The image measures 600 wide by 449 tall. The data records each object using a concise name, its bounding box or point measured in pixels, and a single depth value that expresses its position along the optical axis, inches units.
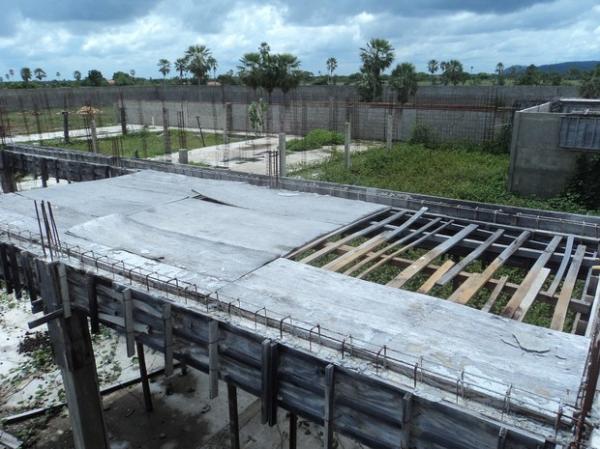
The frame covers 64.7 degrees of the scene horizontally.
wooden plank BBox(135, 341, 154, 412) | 442.0
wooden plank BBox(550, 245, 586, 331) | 260.9
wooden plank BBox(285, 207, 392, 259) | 359.1
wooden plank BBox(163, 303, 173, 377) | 288.5
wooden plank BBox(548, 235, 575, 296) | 301.8
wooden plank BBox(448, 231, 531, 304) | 291.6
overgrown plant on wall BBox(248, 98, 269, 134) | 1766.7
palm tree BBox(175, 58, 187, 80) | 3448.8
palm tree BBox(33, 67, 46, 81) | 4315.5
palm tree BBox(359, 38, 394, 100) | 1822.1
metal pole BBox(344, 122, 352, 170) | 1113.4
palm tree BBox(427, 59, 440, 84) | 4222.4
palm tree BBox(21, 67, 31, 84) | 3773.4
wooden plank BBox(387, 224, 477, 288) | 310.6
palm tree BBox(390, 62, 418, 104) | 1796.3
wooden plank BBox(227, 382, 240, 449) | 341.4
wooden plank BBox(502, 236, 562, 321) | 270.8
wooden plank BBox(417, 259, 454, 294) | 301.3
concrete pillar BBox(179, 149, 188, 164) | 1090.6
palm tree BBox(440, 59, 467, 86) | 2759.6
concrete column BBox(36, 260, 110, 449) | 369.1
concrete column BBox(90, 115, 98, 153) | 1203.2
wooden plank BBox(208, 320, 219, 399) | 266.2
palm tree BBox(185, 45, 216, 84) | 2748.5
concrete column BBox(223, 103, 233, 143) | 1869.8
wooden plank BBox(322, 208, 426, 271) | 340.5
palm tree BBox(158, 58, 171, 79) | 3917.3
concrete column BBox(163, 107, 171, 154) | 1375.5
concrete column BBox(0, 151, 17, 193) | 844.0
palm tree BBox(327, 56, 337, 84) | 3688.5
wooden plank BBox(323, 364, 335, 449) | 222.2
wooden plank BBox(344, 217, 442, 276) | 338.9
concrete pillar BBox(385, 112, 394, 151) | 1269.7
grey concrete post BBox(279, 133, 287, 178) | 900.2
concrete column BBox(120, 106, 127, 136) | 1844.4
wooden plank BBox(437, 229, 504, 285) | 311.9
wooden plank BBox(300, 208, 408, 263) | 352.8
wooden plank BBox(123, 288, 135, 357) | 307.3
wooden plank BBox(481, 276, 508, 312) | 275.6
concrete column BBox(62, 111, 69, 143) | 1639.8
